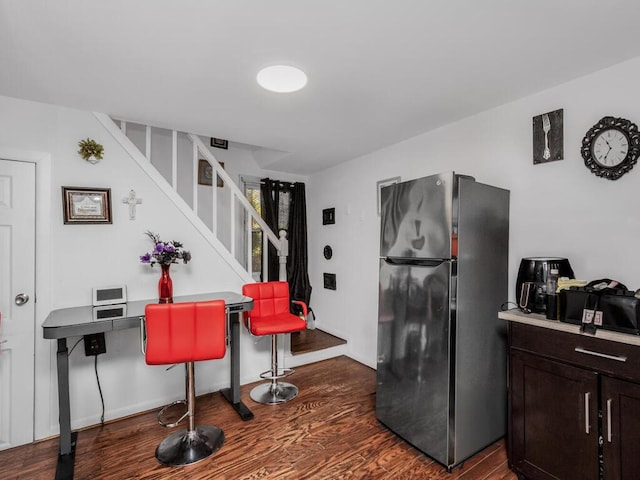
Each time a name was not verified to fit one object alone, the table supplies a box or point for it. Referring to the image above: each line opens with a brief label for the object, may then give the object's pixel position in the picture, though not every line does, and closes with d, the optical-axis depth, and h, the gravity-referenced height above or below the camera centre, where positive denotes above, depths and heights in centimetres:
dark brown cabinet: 150 -86
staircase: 278 +53
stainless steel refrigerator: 200 -50
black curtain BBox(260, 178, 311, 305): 439 -6
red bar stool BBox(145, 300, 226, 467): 193 -63
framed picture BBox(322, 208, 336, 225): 424 +30
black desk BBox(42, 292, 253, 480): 198 -57
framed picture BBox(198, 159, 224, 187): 390 +81
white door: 224 -42
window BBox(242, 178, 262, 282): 436 +8
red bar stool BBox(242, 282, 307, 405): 279 -73
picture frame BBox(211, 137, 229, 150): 399 +119
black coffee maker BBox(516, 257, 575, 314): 195 -27
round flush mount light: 188 +96
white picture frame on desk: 247 -43
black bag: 151 -34
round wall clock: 181 +52
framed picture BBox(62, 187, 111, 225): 243 +27
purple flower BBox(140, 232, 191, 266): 257 -11
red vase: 262 -38
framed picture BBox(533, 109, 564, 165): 212 +67
